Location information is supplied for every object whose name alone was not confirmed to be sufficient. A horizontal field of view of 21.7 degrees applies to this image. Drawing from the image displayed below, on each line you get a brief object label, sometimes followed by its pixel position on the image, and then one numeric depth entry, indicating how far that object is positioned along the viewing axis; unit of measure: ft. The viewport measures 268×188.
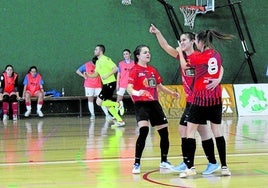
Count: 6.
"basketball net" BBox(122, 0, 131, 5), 71.10
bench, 68.69
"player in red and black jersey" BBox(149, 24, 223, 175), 25.78
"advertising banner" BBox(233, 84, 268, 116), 65.78
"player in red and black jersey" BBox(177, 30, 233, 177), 24.80
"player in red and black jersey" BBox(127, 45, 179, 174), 27.63
